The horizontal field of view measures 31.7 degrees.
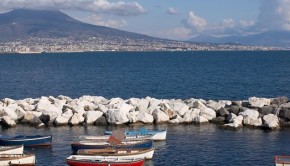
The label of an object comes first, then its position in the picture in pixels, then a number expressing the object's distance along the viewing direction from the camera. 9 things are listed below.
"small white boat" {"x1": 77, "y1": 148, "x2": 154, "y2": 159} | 33.22
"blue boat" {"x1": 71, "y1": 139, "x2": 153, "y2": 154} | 35.97
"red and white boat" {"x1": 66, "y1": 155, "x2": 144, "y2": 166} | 31.81
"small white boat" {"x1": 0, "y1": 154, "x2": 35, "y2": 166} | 32.19
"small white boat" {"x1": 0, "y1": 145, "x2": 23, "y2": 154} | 34.74
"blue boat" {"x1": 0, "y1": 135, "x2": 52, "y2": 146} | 38.34
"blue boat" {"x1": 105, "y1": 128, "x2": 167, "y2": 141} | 39.69
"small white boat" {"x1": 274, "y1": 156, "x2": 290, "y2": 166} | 30.02
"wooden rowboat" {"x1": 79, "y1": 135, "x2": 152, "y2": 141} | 37.89
